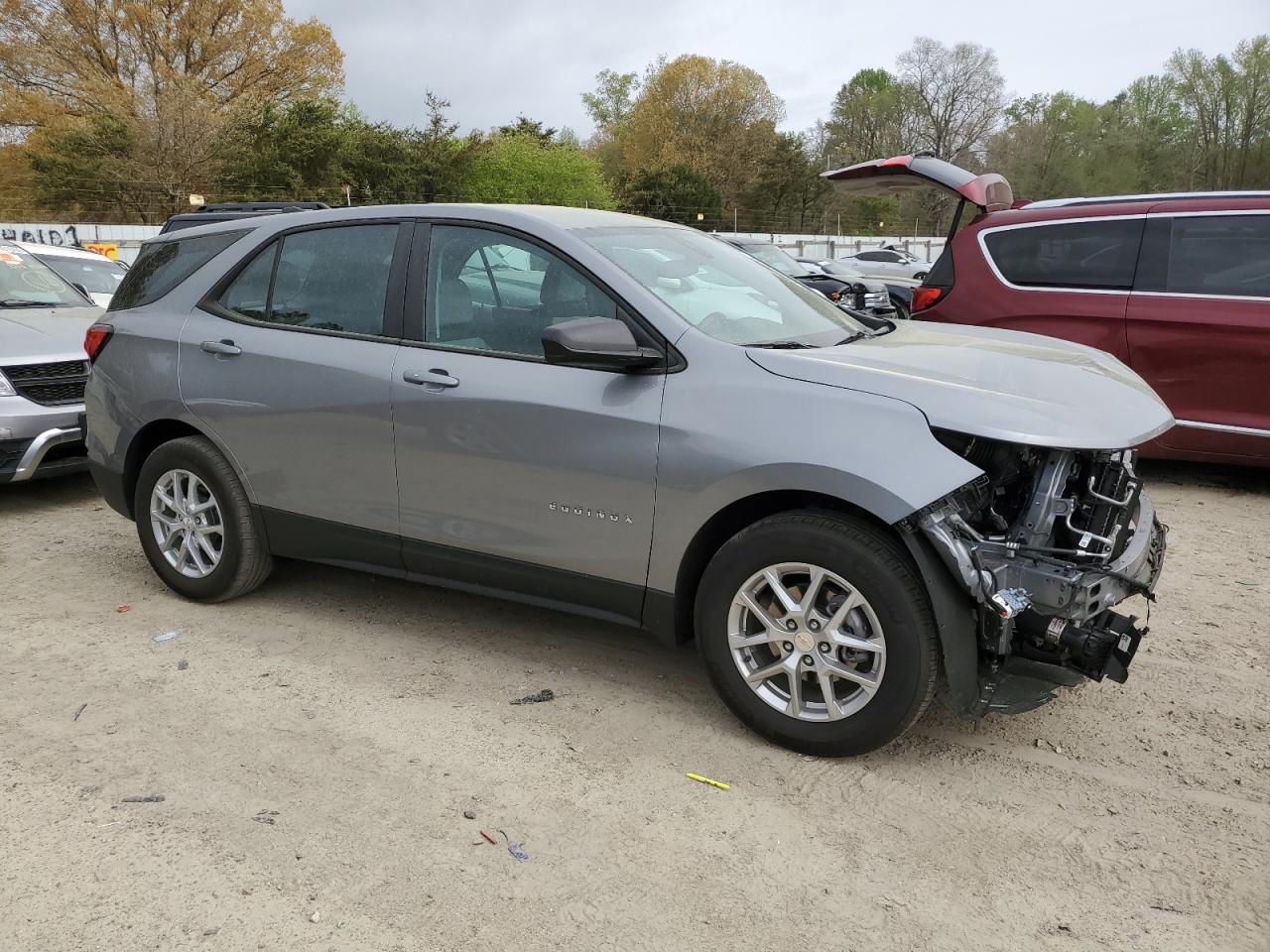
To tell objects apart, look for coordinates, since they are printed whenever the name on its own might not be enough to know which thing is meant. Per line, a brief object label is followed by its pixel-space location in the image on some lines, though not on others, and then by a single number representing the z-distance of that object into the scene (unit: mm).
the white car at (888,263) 31400
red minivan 6008
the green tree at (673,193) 51031
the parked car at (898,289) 13062
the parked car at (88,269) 10008
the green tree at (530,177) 43719
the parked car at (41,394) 6141
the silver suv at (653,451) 2986
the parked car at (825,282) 11694
